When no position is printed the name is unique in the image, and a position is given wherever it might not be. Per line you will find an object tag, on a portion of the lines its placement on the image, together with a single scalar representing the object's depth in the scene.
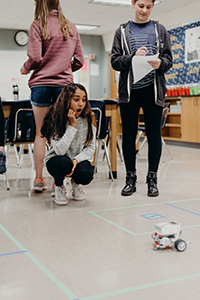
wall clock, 9.30
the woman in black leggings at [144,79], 2.69
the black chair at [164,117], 4.80
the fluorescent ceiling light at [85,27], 8.91
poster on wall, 6.81
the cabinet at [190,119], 6.60
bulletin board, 6.87
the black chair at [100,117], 3.43
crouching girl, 2.55
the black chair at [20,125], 3.18
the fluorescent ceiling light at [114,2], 6.89
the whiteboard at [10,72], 9.28
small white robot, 1.70
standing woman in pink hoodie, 2.77
